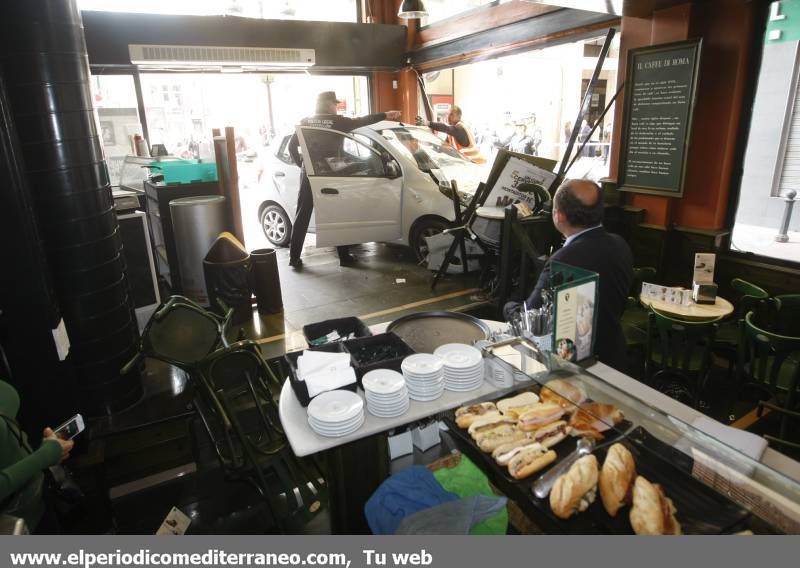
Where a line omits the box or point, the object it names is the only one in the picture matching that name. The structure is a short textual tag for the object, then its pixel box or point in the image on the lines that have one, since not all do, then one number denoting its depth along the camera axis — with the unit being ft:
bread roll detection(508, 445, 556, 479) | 5.07
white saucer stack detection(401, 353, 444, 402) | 6.21
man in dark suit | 8.19
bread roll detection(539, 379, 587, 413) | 5.89
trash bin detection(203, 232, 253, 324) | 15.52
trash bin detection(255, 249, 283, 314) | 16.22
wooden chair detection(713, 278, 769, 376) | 12.04
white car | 20.36
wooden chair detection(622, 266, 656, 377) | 12.80
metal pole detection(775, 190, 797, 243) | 16.20
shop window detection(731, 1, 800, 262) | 13.14
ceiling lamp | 23.17
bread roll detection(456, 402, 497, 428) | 5.89
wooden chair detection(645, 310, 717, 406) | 10.52
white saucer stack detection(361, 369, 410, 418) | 5.88
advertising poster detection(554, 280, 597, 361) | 6.47
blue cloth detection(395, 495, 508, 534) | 4.44
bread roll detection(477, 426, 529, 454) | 5.46
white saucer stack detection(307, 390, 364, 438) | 5.60
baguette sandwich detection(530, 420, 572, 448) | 5.42
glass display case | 4.37
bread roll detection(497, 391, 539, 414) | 6.09
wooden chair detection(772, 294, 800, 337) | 11.32
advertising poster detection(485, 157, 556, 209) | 16.52
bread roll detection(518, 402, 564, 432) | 5.69
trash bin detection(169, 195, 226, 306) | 16.74
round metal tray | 7.75
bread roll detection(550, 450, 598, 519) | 4.63
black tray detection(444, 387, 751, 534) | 4.44
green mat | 5.16
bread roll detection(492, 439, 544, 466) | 5.26
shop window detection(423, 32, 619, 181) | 35.53
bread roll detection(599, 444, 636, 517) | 4.67
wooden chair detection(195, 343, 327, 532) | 8.43
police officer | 21.18
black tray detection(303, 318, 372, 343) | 8.14
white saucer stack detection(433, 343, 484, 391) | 6.41
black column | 9.47
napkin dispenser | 11.91
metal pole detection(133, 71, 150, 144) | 26.30
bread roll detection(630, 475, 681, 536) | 4.33
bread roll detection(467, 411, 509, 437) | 5.75
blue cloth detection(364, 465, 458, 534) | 4.84
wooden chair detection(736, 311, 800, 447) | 9.37
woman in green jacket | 6.18
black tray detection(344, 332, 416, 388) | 6.53
